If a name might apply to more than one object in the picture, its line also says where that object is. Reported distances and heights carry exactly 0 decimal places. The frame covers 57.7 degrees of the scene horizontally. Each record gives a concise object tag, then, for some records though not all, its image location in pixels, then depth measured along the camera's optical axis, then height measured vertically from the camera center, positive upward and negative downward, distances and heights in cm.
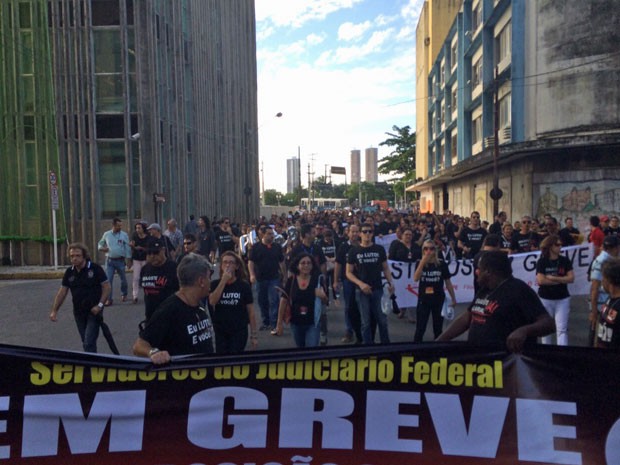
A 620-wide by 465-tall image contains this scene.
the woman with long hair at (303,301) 692 -111
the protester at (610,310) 424 -81
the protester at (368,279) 797 -99
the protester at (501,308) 416 -77
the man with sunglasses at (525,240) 1102 -65
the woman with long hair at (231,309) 608 -105
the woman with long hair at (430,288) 776 -110
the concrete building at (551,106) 2269 +449
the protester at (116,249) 1239 -76
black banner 345 -124
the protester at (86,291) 688 -94
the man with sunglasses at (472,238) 1216 -67
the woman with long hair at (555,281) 713 -95
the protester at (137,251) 1190 -79
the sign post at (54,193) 1900 +75
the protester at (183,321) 404 -79
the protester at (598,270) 652 -83
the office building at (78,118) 2152 +382
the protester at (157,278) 693 -79
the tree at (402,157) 7819 +743
